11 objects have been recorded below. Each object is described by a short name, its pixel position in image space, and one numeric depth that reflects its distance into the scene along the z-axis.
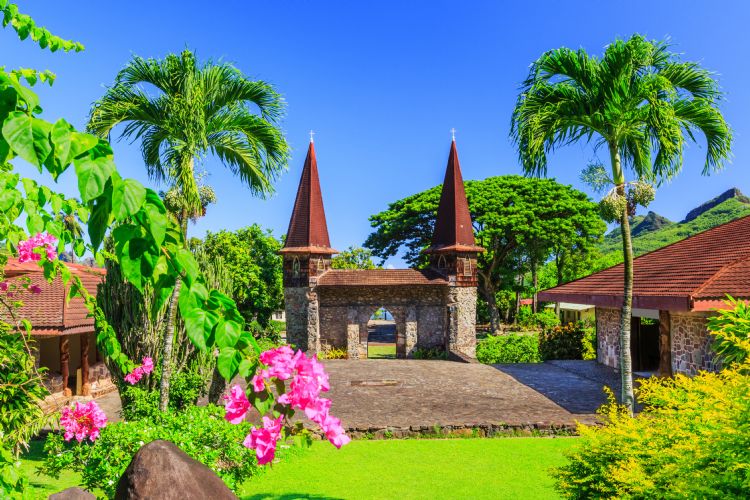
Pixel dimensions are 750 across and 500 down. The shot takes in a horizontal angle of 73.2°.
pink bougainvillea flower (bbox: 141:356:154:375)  7.19
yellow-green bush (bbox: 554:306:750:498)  3.80
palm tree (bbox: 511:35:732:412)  8.56
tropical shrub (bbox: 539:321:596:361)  19.11
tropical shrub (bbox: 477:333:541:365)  19.77
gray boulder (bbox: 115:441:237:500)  4.33
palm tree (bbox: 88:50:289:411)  8.23
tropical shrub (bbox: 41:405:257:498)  5.75
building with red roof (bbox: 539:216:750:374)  10.51
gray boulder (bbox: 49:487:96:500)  5.43
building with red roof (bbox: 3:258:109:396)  12.86
